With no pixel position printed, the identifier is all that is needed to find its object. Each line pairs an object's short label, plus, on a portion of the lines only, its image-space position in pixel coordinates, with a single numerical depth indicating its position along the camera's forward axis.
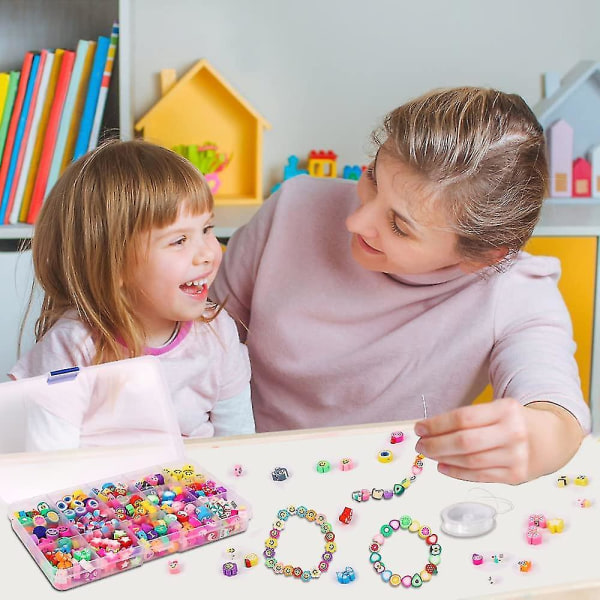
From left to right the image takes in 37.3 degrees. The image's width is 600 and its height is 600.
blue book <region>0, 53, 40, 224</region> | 1.91
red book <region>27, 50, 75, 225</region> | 1.92
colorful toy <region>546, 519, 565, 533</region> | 0.75
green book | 1.91
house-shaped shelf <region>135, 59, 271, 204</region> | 2.26
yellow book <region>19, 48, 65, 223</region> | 1.93
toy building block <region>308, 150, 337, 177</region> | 2.38
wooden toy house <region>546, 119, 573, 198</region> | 2.44
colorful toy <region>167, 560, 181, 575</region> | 0.68
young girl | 1.11
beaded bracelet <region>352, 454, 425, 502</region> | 0.81
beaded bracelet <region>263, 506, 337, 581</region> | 0.68
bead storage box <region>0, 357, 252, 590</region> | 0.70
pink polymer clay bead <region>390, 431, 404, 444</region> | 0.93
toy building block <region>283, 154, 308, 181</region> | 2.36
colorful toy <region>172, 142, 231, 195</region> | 2.23
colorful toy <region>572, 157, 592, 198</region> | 2.47
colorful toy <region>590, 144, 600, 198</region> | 2.47
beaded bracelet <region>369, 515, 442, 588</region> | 0.67
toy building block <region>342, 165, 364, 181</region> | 2.38
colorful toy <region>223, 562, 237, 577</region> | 0.68
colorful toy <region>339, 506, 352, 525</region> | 0.76
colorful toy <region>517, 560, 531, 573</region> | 0.69
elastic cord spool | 0.75
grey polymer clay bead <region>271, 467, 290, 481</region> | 0.84
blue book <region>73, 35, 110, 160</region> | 1.93
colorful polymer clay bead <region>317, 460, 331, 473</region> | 0.86
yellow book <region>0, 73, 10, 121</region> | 1.90
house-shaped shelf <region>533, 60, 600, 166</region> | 2.48
